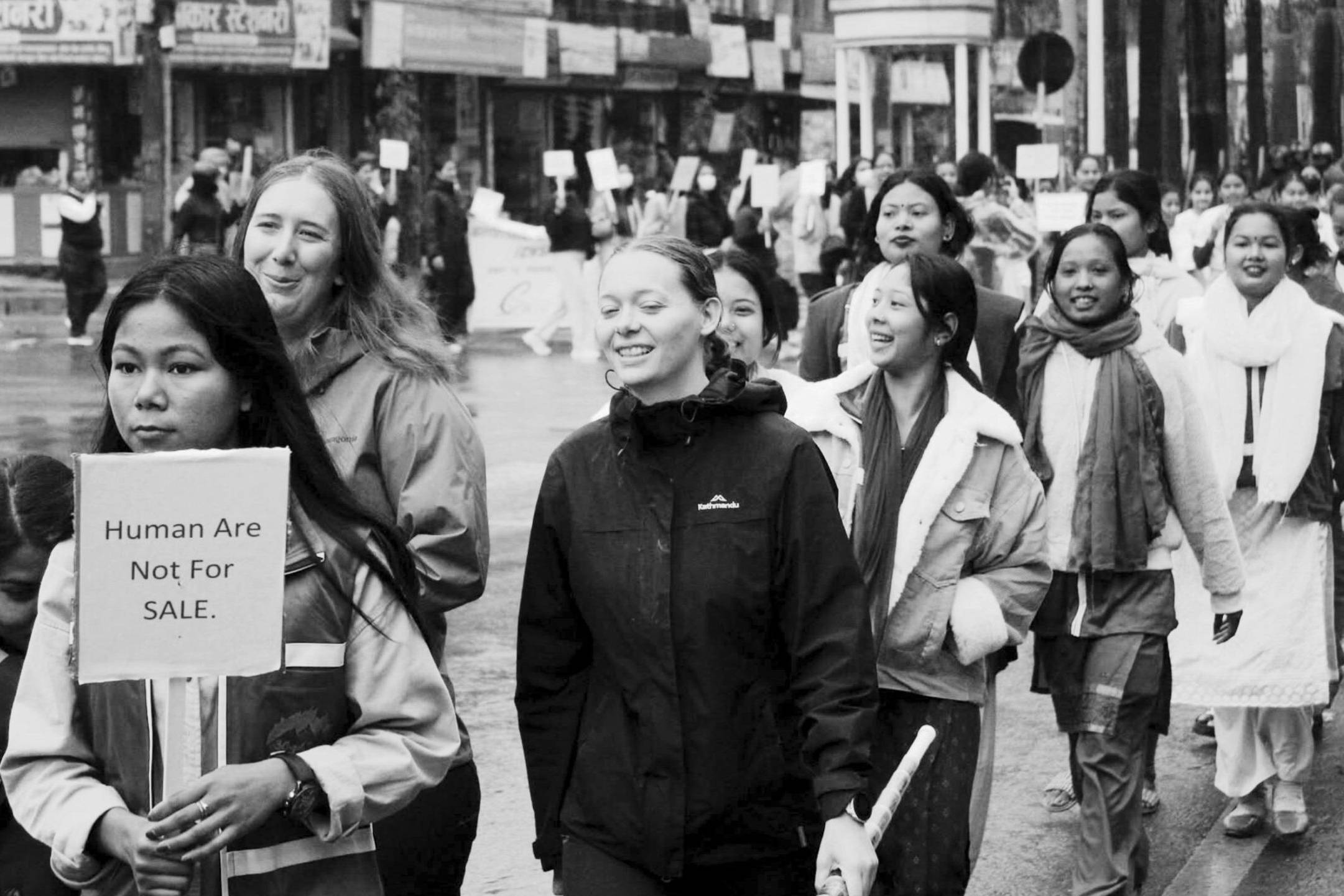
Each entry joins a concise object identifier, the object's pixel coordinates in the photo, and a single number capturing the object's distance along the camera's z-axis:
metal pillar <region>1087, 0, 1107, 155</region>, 27.45
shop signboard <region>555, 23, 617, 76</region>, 42.06
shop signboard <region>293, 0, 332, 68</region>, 34.25
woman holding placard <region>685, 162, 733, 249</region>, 25.02
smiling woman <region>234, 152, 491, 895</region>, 3.90
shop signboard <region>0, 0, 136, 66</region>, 31.23
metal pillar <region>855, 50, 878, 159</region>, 28.44
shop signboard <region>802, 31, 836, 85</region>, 52.06
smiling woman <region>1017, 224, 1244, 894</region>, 5.77
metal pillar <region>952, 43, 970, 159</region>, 28.14
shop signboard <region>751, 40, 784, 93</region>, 49.53
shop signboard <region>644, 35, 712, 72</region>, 45.22
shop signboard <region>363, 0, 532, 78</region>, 35.78
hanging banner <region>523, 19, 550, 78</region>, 40.38
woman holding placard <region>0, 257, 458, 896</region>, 2.91
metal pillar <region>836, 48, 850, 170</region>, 29.89
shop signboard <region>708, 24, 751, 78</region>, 47.78
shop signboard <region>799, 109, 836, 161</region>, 45.44
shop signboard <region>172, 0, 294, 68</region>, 32.47
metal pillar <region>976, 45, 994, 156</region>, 28.70
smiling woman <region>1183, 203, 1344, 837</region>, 6.96
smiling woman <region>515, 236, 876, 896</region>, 3.63
